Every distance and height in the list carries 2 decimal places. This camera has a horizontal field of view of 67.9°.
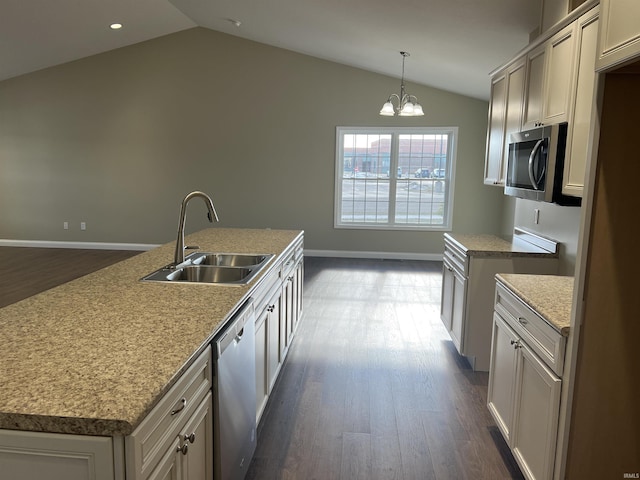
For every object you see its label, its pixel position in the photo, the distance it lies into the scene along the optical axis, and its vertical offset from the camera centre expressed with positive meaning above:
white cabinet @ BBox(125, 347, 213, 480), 1.11 -0.69
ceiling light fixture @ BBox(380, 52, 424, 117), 5.26 +0.82
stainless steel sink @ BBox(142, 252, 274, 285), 2.39 -0.50
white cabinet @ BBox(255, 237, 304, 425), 2.45 -0.86
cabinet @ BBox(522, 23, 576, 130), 2.48 +0.61
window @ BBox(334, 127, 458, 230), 7.41 +0.05
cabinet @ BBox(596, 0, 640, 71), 1.35 +0.47
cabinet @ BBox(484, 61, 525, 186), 3.27 +0.51
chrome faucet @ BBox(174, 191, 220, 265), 2.46 -0.25
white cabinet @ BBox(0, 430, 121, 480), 1.05 -0.63
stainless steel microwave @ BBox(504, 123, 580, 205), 2.50 +0.13
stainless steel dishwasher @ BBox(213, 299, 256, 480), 1.66 -0.85
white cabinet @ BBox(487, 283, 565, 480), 1.80 -0.85
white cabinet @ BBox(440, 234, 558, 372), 3.22 -0.74
